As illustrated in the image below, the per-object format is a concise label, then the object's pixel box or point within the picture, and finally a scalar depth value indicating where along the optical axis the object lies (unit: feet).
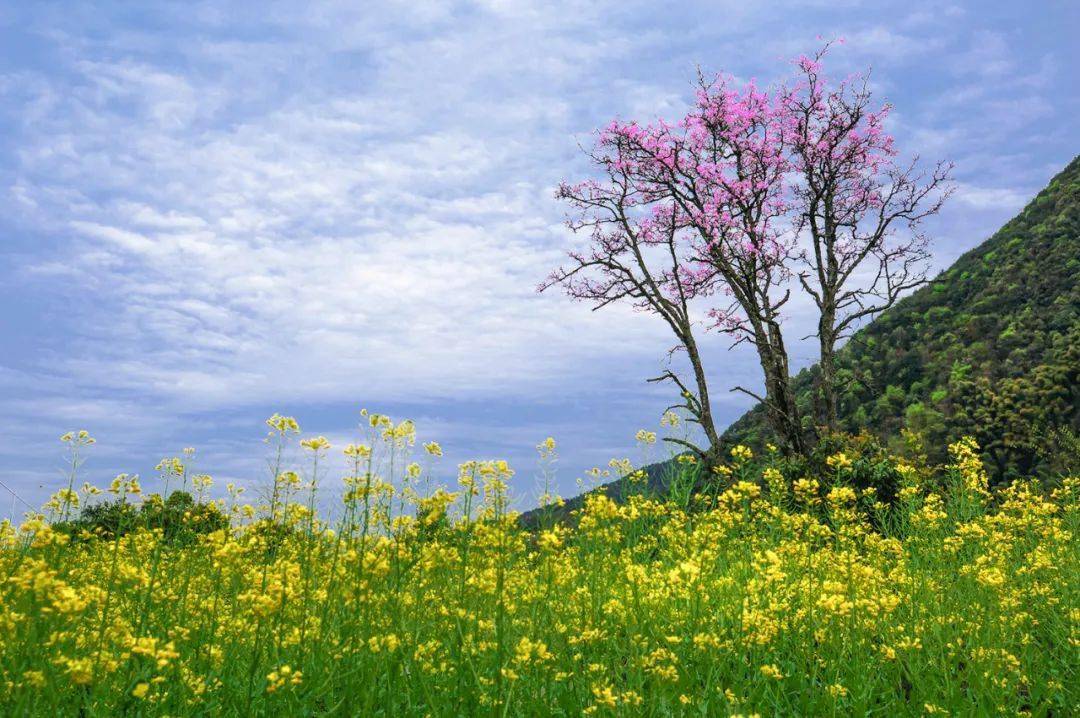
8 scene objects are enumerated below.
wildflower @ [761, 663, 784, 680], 13.14
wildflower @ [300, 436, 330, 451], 15.75
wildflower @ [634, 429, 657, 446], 31.19
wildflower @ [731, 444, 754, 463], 26.66
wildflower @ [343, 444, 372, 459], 15.72
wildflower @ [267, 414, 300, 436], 16.02
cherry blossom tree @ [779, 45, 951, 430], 66.18
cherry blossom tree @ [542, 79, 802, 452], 62.80
